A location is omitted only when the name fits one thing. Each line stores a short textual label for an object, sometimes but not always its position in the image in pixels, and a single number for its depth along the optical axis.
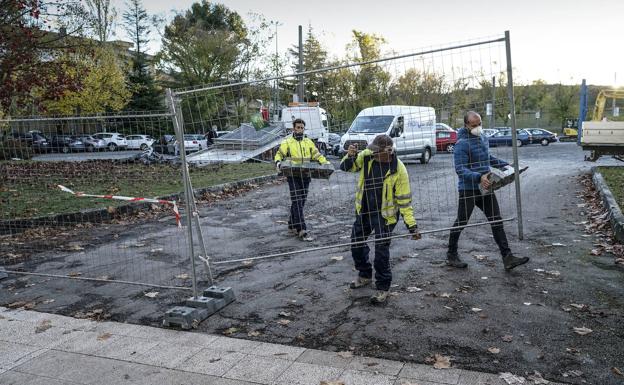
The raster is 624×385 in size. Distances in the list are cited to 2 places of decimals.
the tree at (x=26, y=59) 10.57
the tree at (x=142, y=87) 43.17
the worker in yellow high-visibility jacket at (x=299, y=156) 7.27
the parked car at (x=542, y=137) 42.03
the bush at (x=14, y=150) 6.96
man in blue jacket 5.68
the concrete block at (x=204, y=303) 4.95
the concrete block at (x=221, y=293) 5.18
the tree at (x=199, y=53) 45.75
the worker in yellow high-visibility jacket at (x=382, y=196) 5.00
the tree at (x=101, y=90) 32.81
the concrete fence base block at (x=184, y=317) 4.69
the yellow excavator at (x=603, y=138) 14.66
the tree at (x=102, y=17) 33.94
